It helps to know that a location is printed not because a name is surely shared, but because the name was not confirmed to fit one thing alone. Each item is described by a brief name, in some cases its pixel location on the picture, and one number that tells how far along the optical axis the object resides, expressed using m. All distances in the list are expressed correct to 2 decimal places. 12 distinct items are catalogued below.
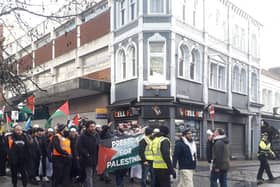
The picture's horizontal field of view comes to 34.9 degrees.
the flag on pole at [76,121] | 18.03
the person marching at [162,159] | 9.70
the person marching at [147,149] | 11.57
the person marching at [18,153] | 12.23
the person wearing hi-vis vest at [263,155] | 15.99
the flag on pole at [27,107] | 16.60
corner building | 25.08
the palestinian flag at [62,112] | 17.77
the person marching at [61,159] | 11.56
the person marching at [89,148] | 10.92
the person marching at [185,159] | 10.23
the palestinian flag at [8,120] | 23.84
